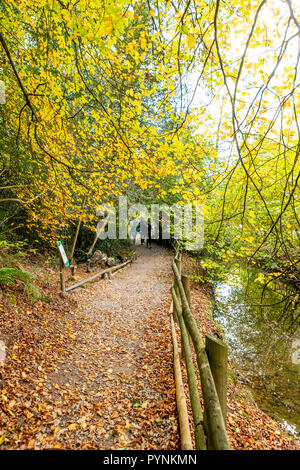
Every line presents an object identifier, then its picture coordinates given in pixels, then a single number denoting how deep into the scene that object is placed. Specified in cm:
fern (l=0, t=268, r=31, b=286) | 445
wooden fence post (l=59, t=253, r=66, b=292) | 620
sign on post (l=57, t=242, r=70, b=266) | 583
